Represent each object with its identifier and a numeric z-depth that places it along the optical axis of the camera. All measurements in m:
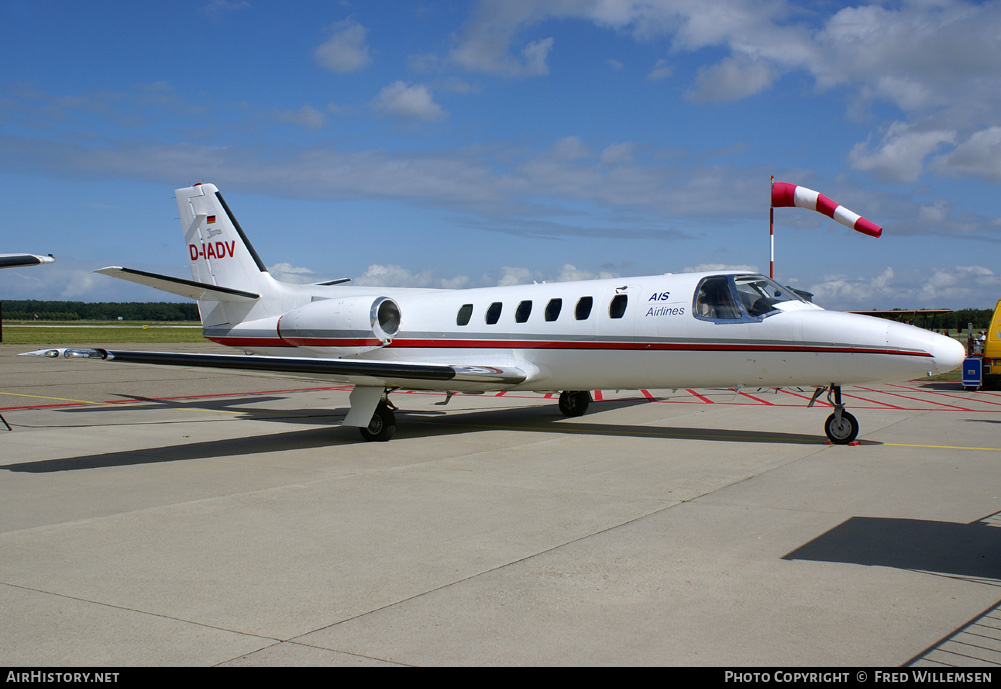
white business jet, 10.38
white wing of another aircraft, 12.10
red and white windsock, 15.23
